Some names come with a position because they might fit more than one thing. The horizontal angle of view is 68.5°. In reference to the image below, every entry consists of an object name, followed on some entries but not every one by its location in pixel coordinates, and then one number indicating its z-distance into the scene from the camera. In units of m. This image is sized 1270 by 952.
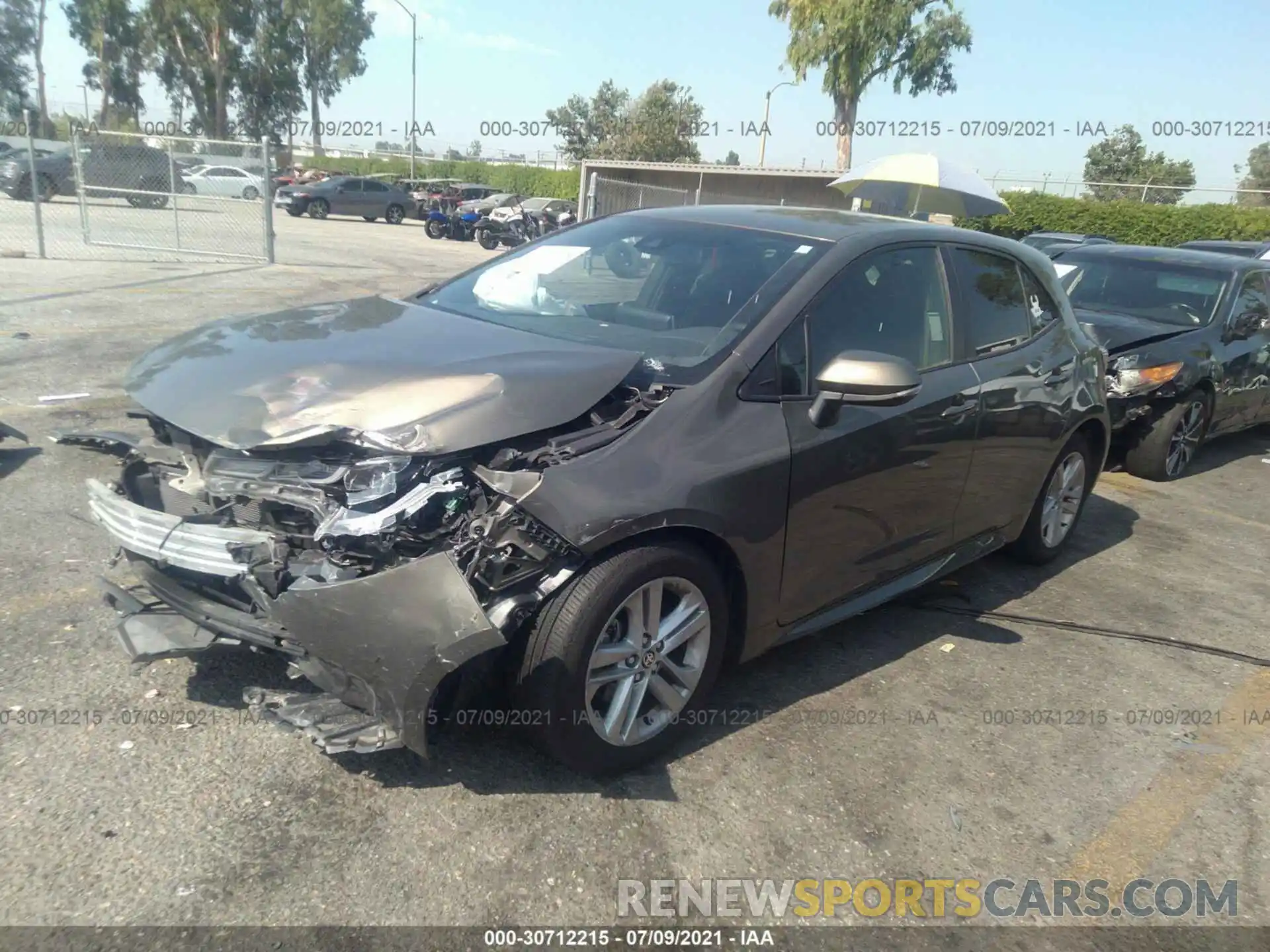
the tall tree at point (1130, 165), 53.19
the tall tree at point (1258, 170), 66.45
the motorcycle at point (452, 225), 26.52
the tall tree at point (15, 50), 56.38
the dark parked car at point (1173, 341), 7.12
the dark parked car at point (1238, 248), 14.41
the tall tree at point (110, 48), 56.16
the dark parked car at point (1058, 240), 15.31
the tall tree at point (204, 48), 52.91
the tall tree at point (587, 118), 64.44
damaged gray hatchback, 2.58
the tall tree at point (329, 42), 61.22
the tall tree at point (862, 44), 31.48
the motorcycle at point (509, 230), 23.97
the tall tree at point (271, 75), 56.54
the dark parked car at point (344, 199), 31.33
